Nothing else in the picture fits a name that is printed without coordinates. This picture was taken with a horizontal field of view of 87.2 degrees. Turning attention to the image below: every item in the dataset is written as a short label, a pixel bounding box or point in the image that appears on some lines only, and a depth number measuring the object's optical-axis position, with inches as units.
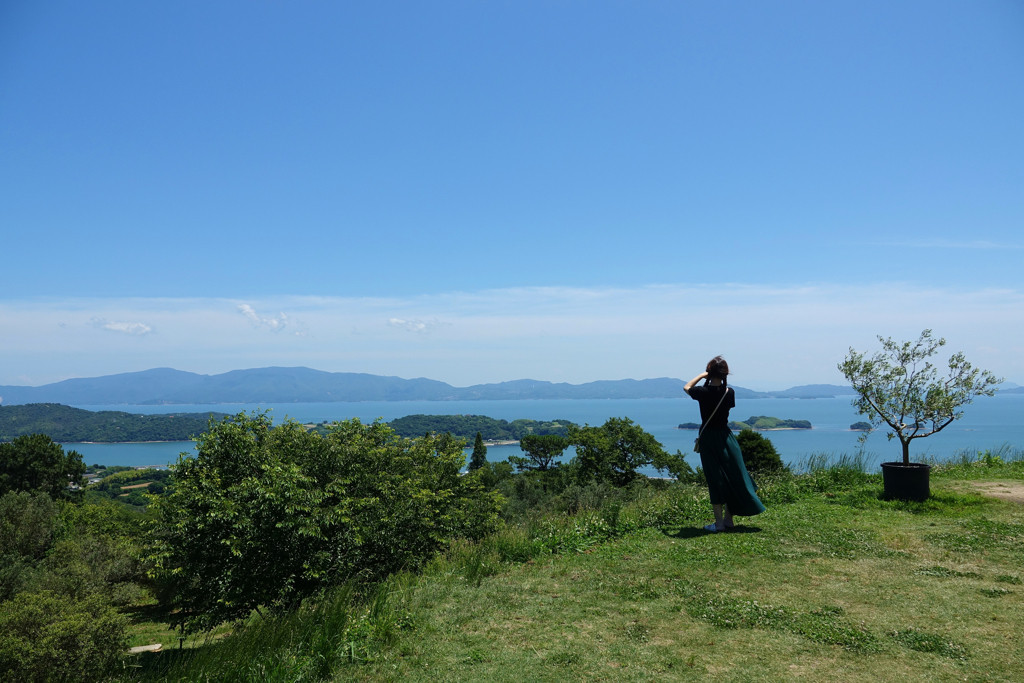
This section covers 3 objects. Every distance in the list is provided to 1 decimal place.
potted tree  401.7
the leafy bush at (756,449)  1592.2
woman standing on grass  327.3
